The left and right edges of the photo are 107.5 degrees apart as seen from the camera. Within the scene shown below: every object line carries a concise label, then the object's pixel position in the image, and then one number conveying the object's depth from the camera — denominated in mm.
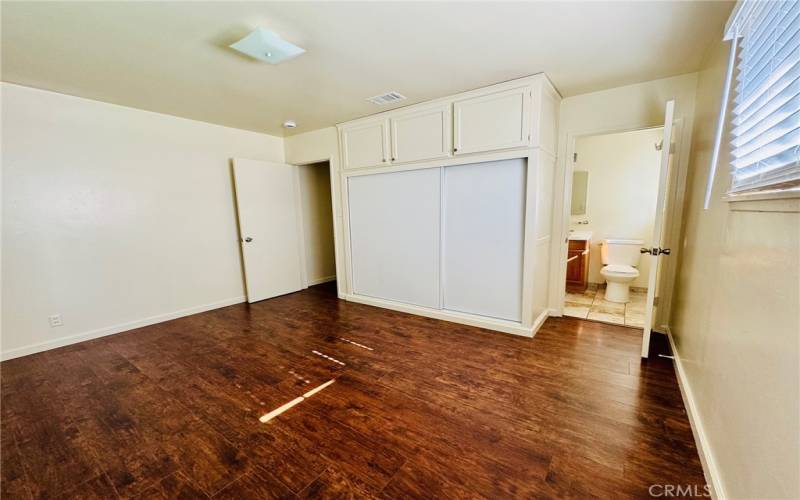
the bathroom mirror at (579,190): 4355
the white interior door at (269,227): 4008
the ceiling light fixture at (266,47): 1830
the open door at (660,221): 2143
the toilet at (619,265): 3600
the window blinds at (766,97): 875
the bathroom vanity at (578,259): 4199
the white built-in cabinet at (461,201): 2682
